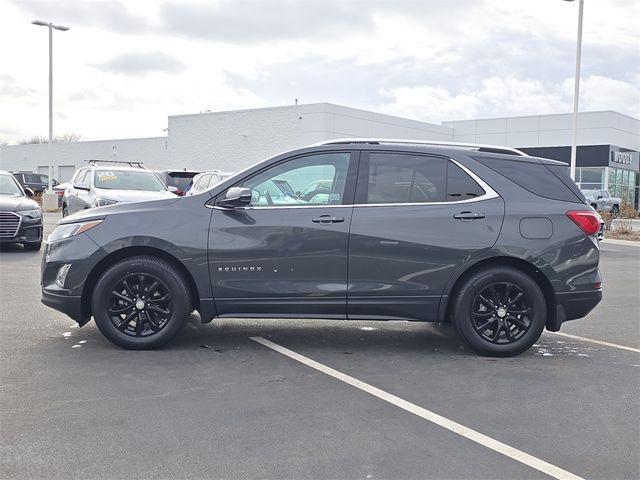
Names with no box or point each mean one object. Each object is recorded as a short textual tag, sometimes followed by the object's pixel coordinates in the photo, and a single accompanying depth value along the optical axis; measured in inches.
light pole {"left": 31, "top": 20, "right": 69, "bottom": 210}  1164.5
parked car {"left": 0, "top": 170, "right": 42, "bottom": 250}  517.3
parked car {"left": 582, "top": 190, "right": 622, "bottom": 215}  1411.3
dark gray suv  231.6
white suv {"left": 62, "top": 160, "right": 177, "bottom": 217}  541.6
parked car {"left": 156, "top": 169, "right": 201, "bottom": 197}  951.0
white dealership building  1608.0
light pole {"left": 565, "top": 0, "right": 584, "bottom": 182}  944.8
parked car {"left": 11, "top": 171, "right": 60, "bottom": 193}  1529.3
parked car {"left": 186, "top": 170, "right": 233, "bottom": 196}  739.4
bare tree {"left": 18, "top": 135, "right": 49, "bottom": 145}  3902.6
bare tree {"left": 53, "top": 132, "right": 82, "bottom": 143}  3818.2
